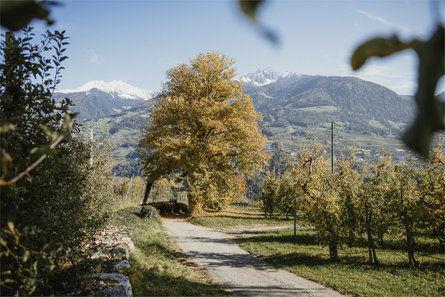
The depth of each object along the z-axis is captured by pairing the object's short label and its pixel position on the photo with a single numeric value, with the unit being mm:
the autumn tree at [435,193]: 9711
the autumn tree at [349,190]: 11547
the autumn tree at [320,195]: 11031
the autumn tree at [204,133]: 20281
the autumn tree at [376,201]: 11164
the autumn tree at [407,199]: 10452
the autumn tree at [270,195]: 28814
